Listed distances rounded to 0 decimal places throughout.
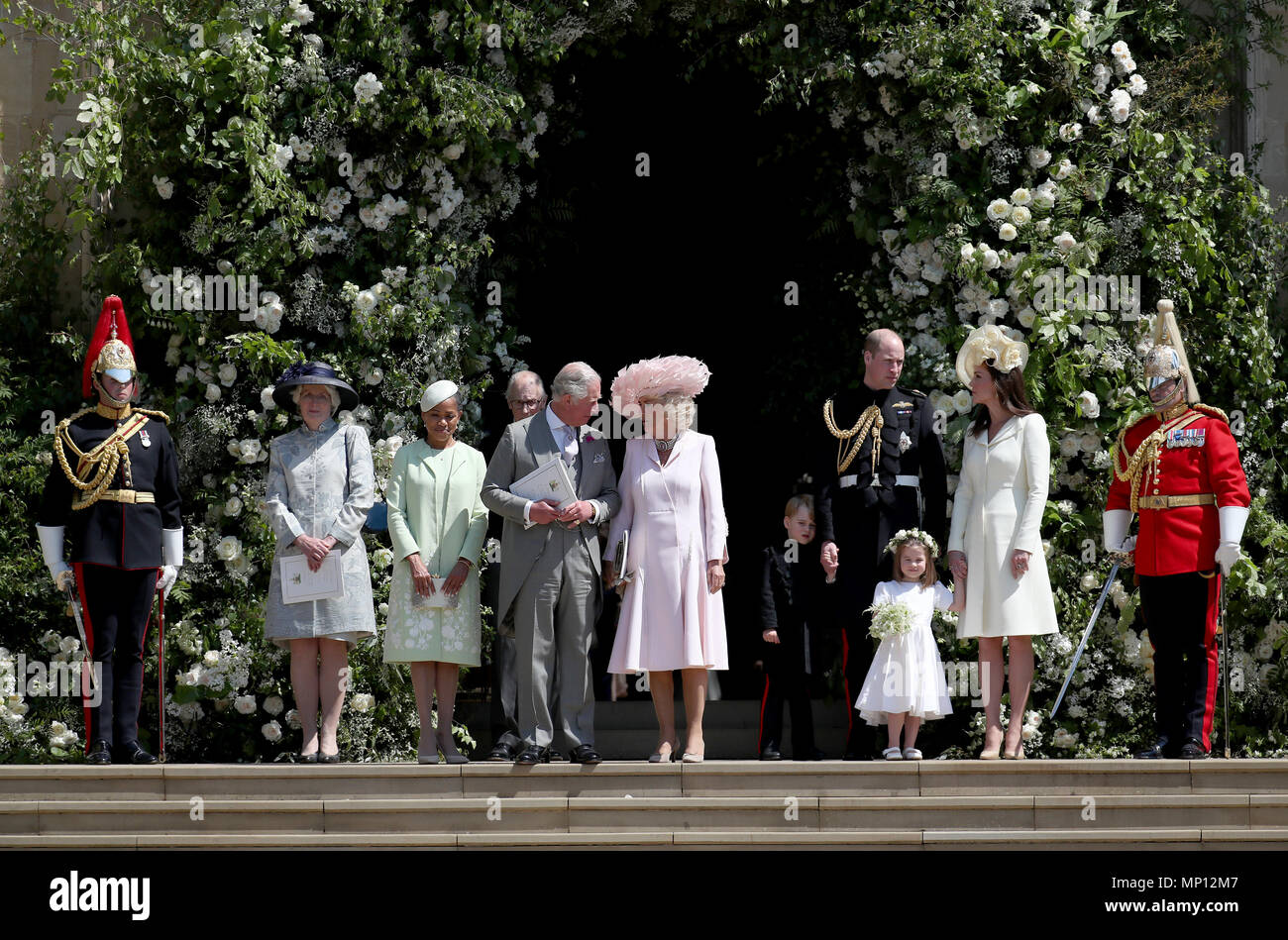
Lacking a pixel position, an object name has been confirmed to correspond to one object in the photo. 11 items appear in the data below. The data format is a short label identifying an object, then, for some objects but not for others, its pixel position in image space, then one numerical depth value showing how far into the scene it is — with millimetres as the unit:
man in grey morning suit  14414
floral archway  18078
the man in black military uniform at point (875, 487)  15562
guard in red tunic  14492
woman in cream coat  14898
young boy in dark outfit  17344
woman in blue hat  15102
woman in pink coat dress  14547
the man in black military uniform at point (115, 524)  15078
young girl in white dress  15023
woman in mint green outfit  14797
